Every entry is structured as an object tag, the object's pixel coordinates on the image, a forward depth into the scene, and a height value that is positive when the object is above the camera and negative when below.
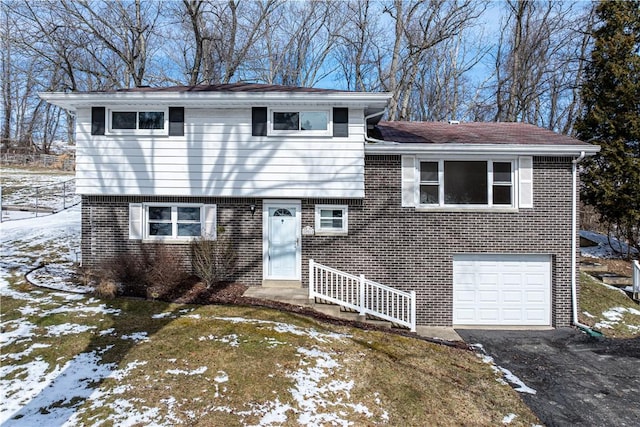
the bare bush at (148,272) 8.60 -1.51
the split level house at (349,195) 9.38 +0.45
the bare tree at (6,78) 16.50 +8.98
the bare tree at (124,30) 17.11 +9.36
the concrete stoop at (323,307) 8.30 -2.22
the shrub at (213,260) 9.22 -1.25
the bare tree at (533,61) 21.20 +9.15
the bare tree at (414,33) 20.44 +10.53
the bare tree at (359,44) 23.30 +11.73
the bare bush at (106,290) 7.96 -1.73
